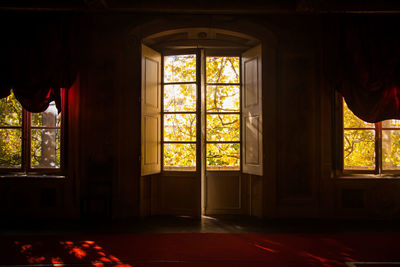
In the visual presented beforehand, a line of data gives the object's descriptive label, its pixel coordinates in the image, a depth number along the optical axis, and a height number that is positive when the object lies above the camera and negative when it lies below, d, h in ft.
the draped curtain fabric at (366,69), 13.23 +3.40
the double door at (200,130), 14.29 +0.56
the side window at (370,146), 13.97 -0.22
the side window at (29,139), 14.20 +0.09
